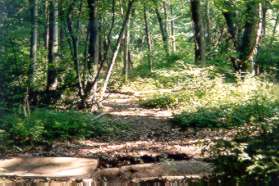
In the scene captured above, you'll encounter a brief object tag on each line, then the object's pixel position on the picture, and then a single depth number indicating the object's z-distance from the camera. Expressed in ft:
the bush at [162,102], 51.31
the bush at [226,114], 39.01
